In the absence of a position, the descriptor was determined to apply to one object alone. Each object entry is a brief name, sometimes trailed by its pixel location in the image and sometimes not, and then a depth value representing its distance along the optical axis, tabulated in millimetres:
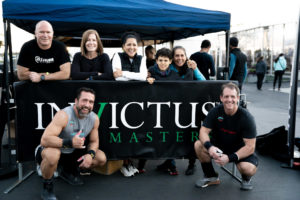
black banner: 3277
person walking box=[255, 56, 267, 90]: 14727
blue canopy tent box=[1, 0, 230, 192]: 3729
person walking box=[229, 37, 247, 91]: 6039
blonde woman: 3477
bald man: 3142
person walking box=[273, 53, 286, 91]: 14227
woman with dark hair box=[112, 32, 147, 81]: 3496
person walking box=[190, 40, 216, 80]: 5840
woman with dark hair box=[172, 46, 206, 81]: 3690
